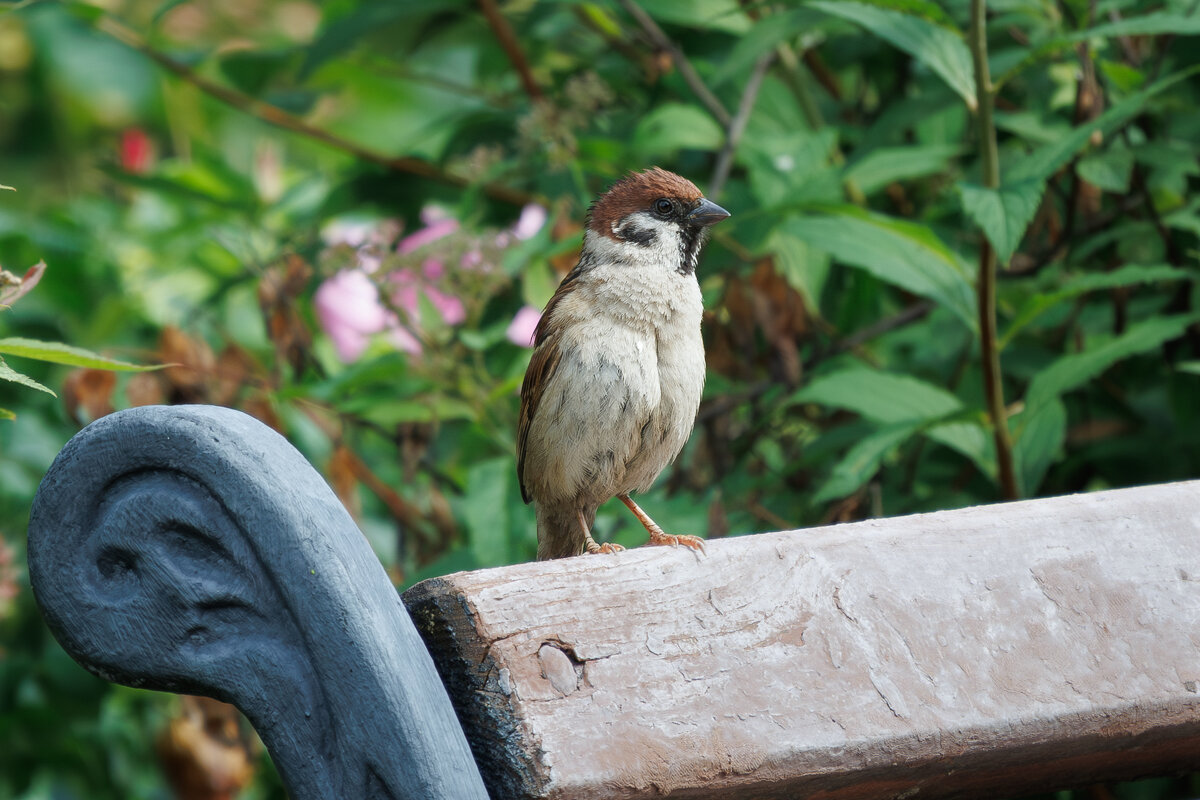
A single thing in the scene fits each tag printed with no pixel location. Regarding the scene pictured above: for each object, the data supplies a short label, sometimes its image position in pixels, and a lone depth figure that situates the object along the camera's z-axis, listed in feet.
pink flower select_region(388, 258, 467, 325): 16.58
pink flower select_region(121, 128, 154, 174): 24.43
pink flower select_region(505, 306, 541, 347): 18.84
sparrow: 14.55
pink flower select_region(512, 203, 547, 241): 20.02
